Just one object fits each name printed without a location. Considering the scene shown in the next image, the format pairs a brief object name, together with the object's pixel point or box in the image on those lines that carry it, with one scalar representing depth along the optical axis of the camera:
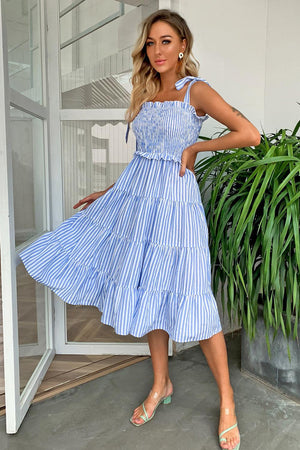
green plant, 1.62
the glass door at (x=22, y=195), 1.57
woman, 1.49
